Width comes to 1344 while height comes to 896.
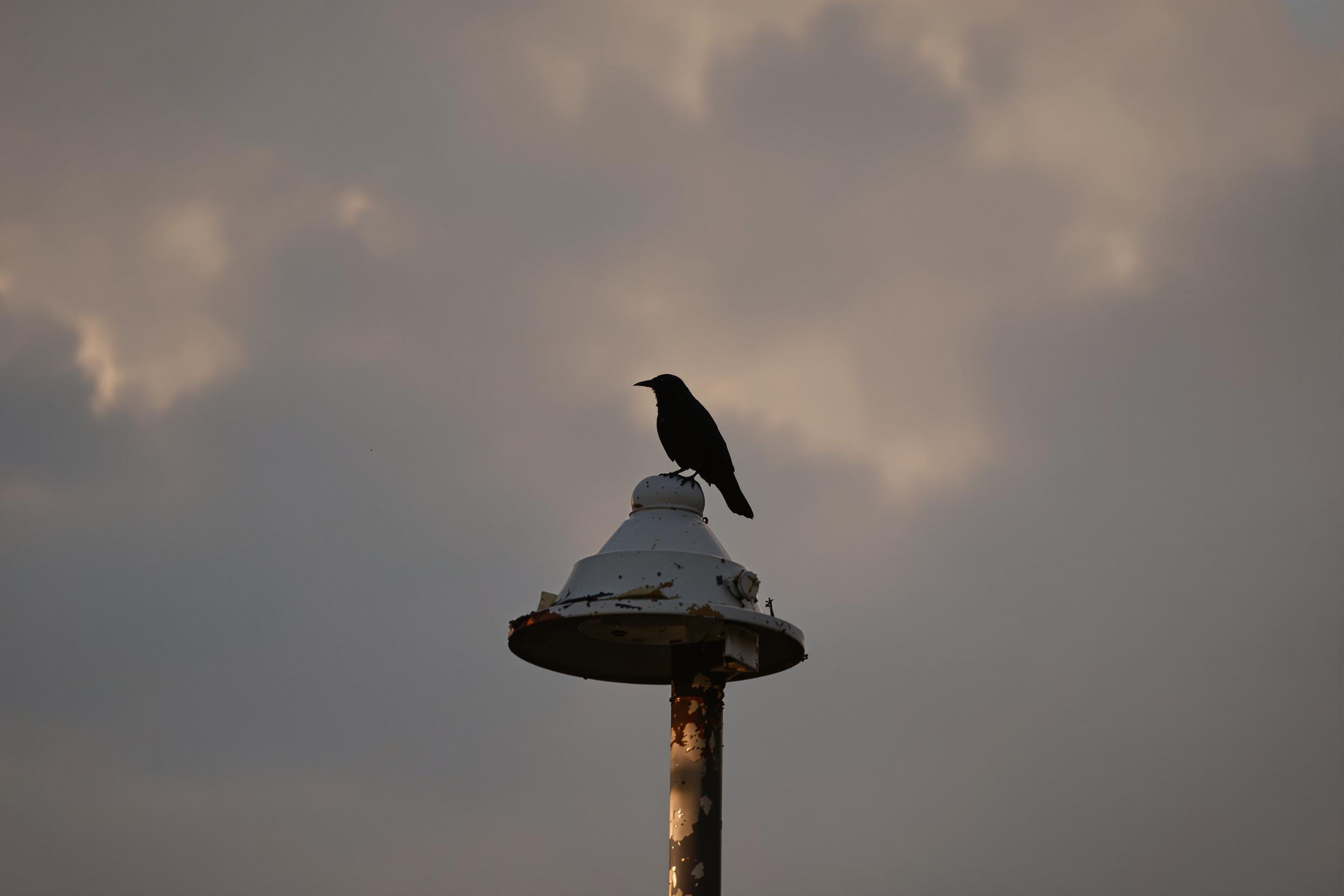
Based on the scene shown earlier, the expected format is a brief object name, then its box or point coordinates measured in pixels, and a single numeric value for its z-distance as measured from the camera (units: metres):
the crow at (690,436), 16.86
